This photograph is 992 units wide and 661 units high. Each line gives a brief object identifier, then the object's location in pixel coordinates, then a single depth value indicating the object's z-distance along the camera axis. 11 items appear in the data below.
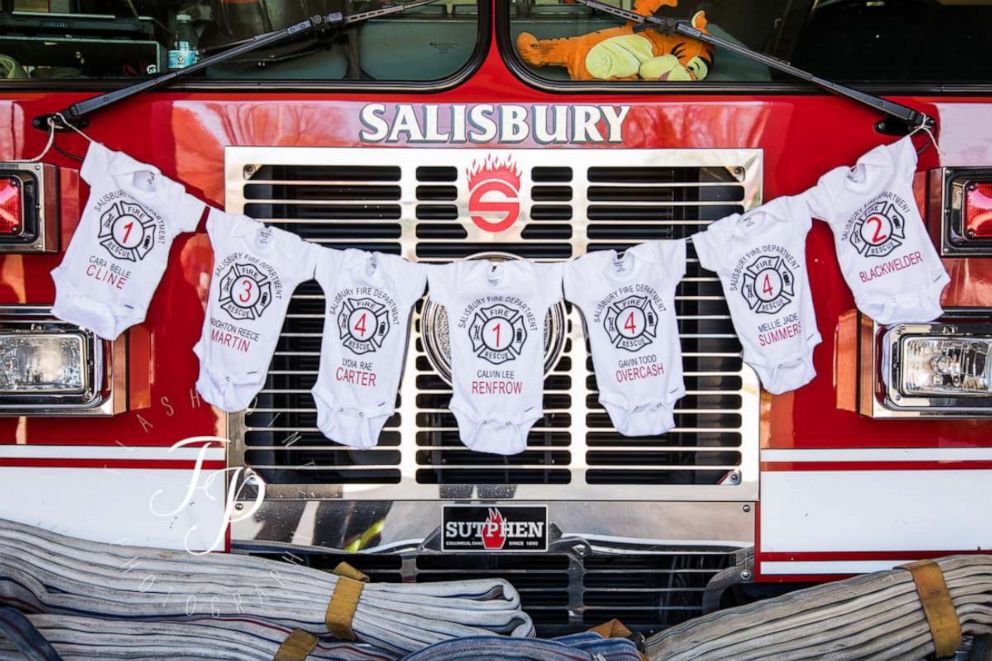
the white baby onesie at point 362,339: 2.81
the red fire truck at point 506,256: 2.80
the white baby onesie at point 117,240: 2.79
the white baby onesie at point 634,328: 2.81
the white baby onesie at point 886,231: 2.79
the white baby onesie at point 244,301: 2.81
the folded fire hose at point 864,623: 2.69
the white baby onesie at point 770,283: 2.81
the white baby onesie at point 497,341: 2.81
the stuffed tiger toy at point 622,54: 2.83
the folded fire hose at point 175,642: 2.67
